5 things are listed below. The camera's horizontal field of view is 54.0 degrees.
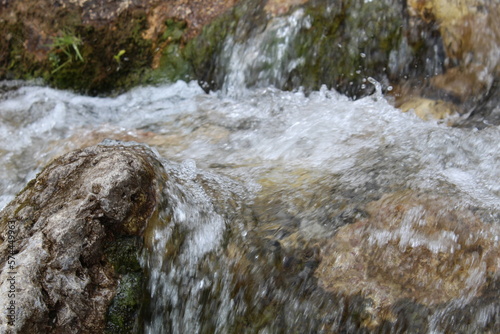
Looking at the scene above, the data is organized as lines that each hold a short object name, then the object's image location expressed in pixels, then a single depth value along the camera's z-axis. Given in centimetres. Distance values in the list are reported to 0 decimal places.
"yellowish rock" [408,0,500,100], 390
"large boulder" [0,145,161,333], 213
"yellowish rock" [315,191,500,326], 224
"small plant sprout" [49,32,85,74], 486
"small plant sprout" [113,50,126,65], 492
